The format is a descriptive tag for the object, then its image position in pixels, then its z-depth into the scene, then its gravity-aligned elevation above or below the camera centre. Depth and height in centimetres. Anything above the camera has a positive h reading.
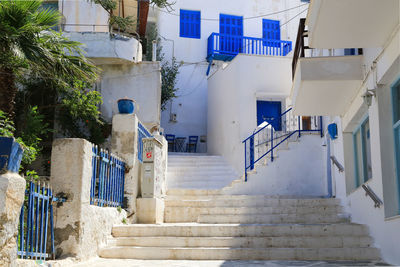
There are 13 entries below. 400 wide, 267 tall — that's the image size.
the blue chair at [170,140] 1944 +242
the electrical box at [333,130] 1079 +158
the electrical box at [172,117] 1975 +342
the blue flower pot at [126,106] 1010 +200
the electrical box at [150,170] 1021 +62
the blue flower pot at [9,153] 447 +43
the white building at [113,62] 1510 +458
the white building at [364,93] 604 +186
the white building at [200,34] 2005 +742
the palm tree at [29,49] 807 +269
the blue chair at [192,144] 1973 +229
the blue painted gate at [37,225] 546 -34
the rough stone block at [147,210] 999 -26
